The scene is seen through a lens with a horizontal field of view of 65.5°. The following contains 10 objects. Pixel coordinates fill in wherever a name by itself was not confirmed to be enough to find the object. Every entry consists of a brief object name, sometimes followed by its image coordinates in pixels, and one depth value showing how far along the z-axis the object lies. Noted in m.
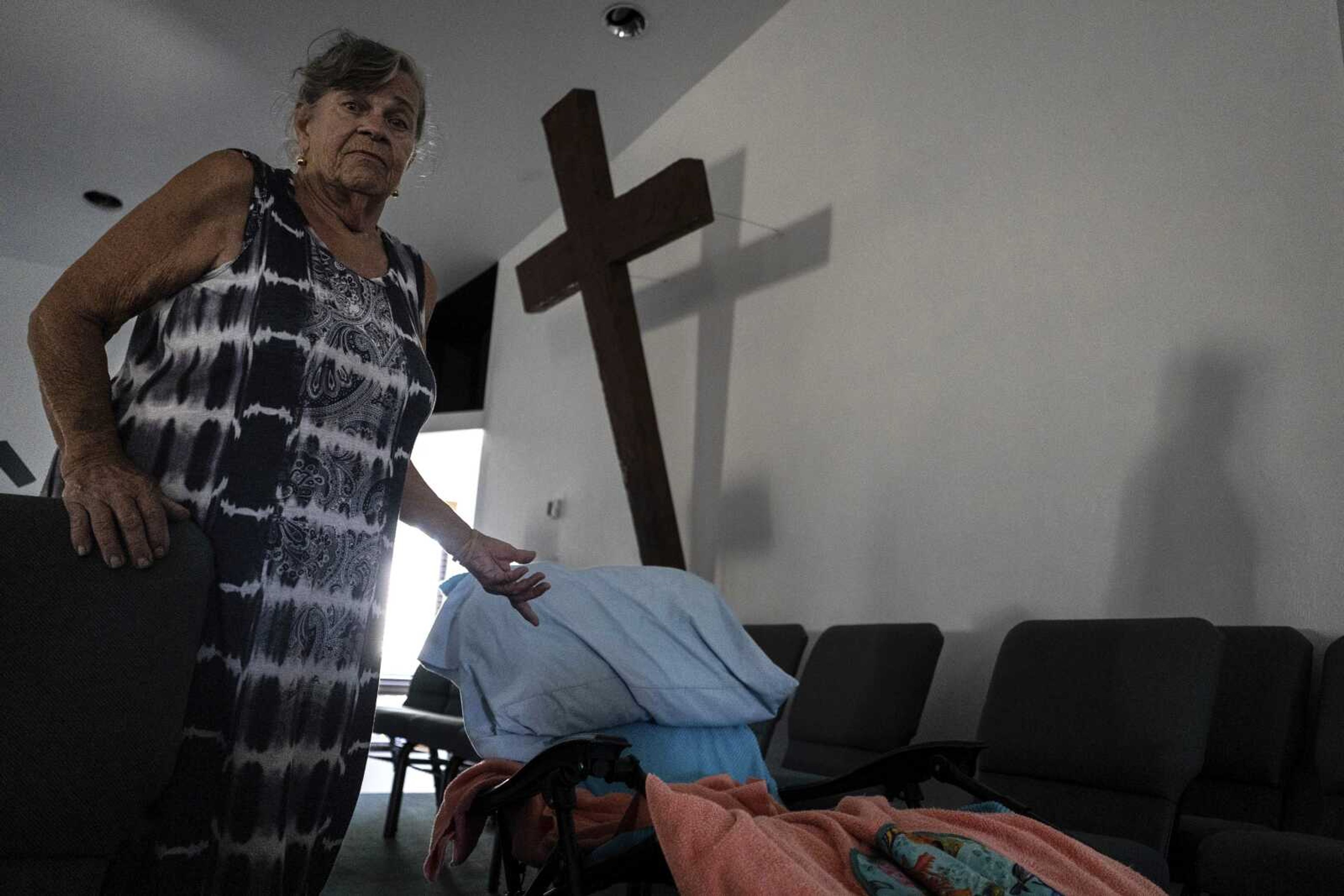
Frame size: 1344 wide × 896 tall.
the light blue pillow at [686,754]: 1.70
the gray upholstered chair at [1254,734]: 1.84
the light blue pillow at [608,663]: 1.68
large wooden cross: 3.70
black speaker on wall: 6.92
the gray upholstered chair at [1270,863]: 1.18
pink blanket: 1.13
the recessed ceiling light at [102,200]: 6.01
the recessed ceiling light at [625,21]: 4.26
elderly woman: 1.01
